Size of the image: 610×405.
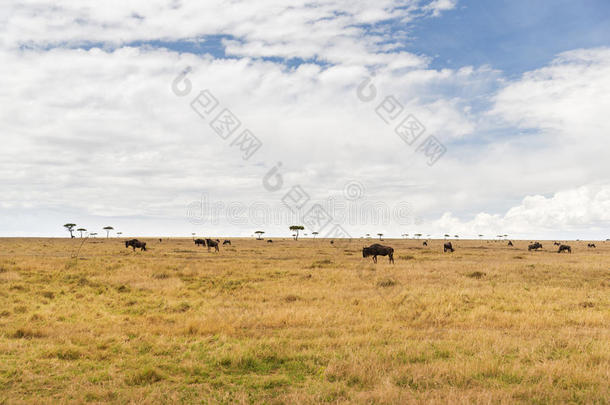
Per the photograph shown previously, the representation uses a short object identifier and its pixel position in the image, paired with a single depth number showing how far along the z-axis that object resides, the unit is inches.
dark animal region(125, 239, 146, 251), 2185.2
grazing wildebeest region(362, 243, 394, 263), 1608.4
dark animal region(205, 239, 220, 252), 2296.9
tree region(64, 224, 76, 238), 6141.7
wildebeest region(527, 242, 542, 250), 2748.0
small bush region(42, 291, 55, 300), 729.0
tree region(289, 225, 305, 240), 5689.0
